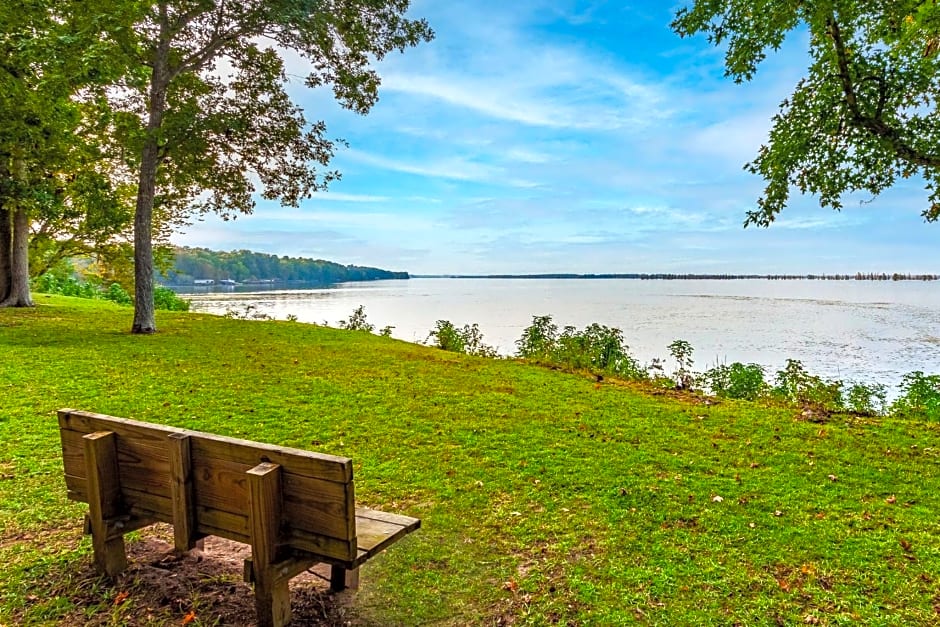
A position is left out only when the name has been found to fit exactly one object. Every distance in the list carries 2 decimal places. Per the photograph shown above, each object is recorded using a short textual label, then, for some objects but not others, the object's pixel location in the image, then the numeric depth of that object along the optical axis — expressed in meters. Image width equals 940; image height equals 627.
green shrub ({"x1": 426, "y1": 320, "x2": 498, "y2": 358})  13.99
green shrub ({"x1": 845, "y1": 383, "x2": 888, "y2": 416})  8.54
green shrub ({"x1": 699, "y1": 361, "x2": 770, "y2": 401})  9.33
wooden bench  2.09
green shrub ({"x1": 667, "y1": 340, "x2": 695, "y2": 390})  9.53
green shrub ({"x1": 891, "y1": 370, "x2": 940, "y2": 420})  8.00
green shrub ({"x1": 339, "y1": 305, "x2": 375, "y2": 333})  16.89
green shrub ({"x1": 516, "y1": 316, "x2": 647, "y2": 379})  11.69
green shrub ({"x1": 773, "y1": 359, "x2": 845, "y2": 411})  8.45
